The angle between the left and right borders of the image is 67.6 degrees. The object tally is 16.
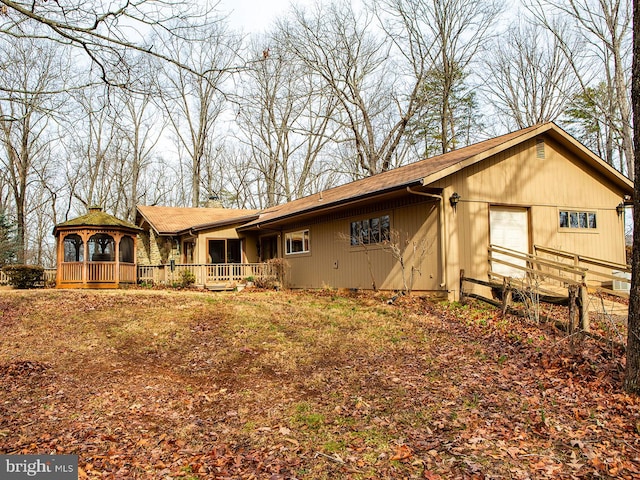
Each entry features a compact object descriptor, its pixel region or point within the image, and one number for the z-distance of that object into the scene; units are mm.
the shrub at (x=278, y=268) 18438
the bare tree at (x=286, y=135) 30250
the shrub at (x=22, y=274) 17469
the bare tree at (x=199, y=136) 33344
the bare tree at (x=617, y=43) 18797
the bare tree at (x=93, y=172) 33031
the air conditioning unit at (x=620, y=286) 12844
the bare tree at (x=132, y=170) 35156
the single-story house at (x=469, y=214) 11984
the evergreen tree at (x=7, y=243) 23262
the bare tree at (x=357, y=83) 27109
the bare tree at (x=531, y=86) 26562
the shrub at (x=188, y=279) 19141
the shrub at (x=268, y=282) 18581
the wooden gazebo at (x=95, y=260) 18291
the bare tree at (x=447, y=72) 25156
